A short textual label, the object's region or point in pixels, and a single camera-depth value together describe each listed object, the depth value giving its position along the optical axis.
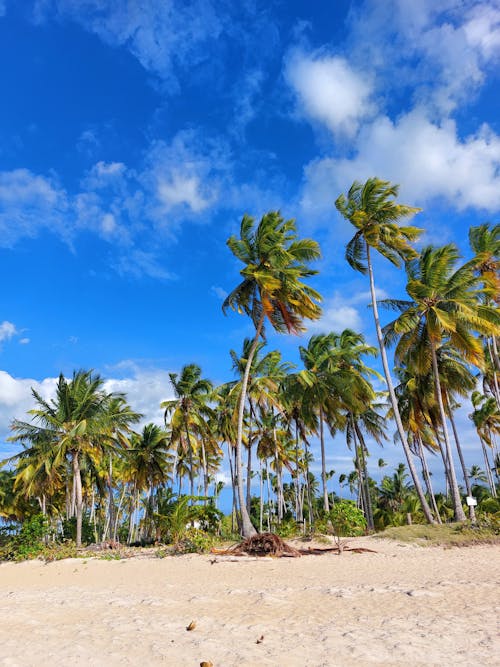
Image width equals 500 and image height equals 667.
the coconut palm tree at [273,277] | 18.20
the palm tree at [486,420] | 34.25
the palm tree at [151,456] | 30.72
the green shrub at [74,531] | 25.05
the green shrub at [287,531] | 18.93
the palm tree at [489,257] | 21.36
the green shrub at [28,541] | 18.56
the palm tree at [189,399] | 27.55
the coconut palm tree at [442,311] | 18.39
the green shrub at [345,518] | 17.02
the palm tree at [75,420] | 22.39
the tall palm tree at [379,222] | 19.28
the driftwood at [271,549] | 13.53
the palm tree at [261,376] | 24.44
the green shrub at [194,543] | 15.12
